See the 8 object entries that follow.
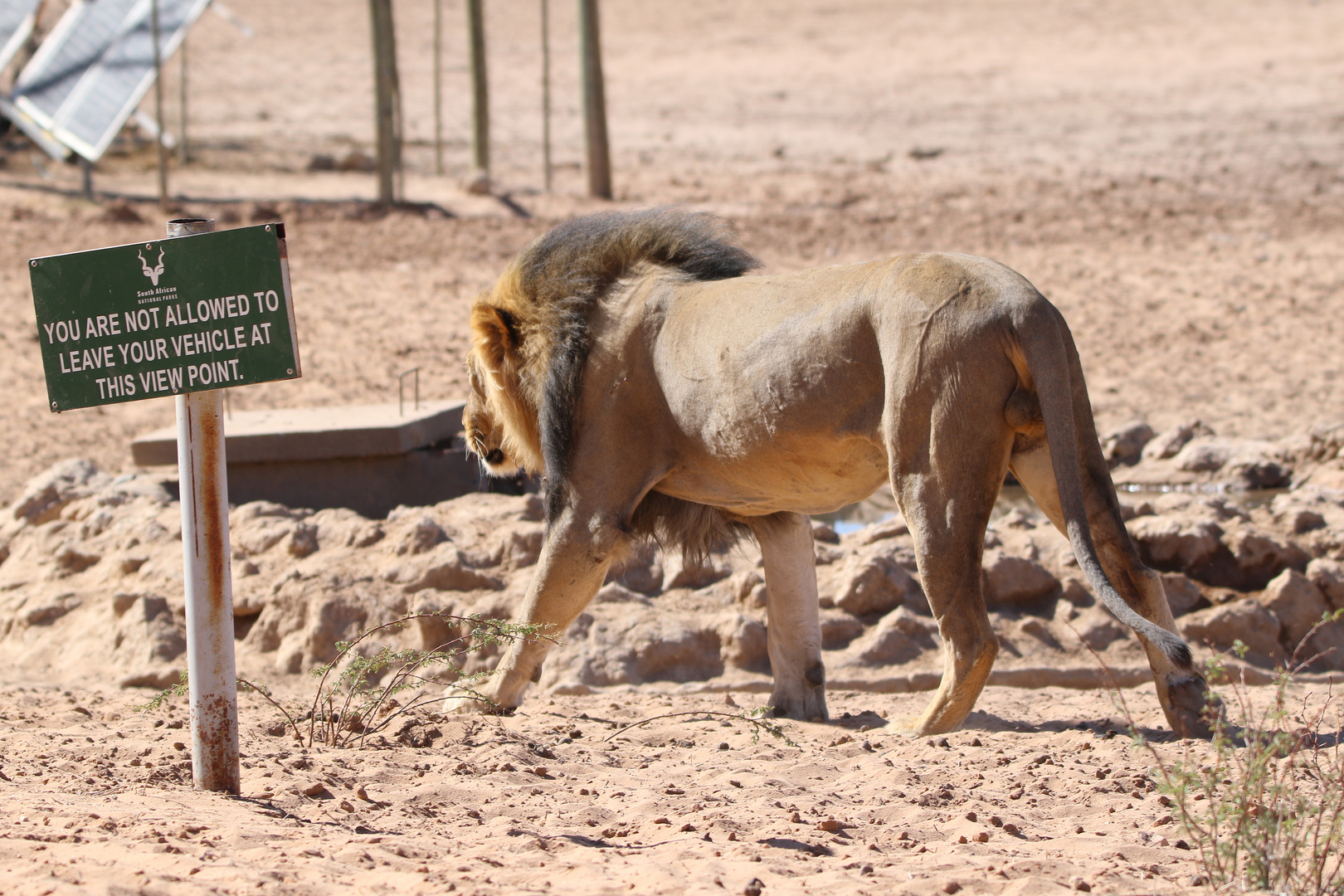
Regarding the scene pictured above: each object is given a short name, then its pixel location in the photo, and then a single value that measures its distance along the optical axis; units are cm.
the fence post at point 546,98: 3662
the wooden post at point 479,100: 3809
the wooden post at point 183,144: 3858
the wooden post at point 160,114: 3231
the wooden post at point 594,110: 3522
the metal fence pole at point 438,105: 3887
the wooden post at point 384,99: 3316
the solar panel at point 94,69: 3600
